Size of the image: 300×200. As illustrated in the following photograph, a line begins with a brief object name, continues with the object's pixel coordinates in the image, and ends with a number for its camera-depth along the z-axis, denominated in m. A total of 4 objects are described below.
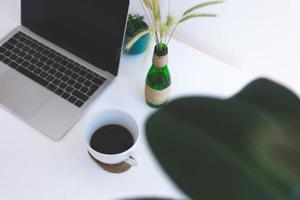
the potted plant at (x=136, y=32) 0.90
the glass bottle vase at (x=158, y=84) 0.83
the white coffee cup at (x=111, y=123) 0.73
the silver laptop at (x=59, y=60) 0.83
